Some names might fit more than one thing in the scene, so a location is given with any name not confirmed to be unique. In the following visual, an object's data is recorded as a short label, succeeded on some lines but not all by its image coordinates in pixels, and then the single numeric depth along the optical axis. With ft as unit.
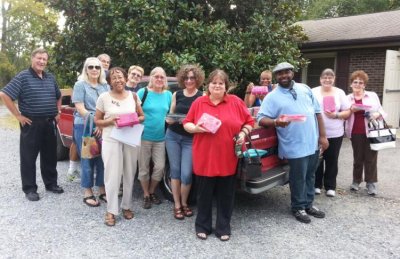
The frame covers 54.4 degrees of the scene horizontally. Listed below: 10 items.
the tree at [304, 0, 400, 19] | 88.33
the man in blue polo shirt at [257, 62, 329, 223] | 13.51
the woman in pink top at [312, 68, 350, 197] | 16.12
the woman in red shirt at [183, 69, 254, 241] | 11.87
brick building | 34.63
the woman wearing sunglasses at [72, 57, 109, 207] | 14.89
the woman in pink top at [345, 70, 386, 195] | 16.83
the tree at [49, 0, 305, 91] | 26.78
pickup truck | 13.23
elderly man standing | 15.52
